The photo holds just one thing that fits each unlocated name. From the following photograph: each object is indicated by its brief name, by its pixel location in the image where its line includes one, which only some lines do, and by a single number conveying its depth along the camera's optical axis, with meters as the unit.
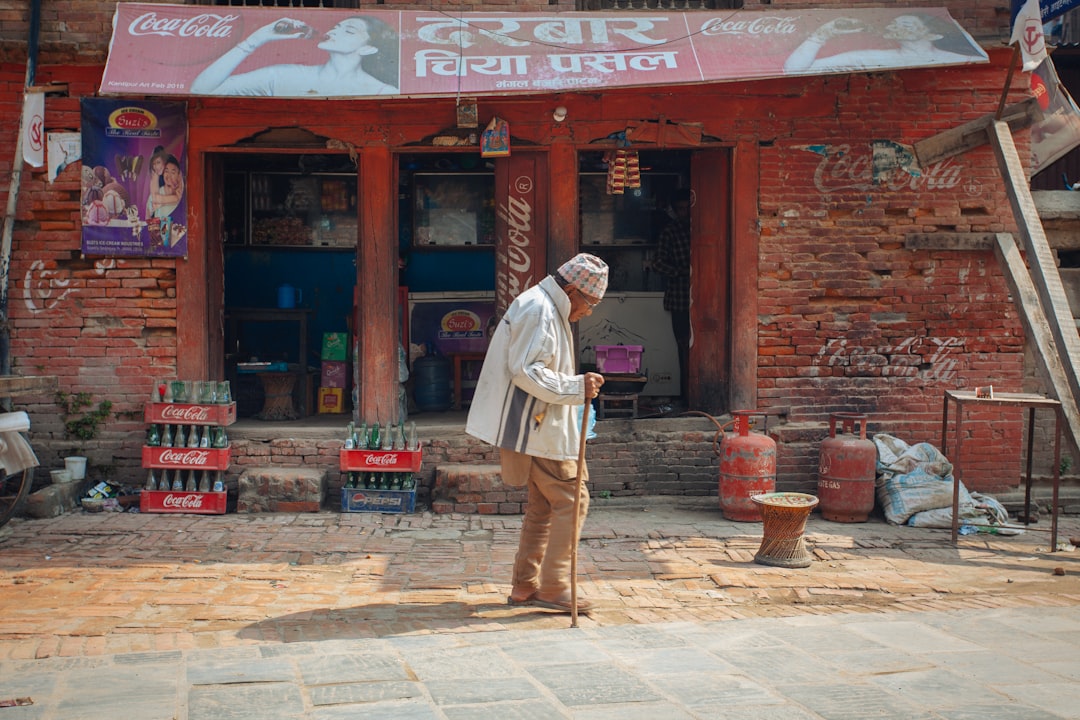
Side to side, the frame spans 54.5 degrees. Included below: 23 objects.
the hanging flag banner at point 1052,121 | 9.16
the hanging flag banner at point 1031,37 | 8.24
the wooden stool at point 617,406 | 9.80
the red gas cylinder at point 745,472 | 8.62
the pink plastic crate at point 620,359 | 10.09
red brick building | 9.03
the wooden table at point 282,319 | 11.07
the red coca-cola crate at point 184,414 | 8.80
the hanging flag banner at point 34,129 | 8.57
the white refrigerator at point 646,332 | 11.77
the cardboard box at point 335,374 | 11.30
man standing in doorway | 11.04
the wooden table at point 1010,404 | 7.74
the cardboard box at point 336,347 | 11.38
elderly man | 5.66
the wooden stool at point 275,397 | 10.38
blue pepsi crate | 8.84
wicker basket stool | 7.23
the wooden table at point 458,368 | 11.30
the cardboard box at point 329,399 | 11.24
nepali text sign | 8.23
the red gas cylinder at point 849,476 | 8.64
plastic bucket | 8.78
